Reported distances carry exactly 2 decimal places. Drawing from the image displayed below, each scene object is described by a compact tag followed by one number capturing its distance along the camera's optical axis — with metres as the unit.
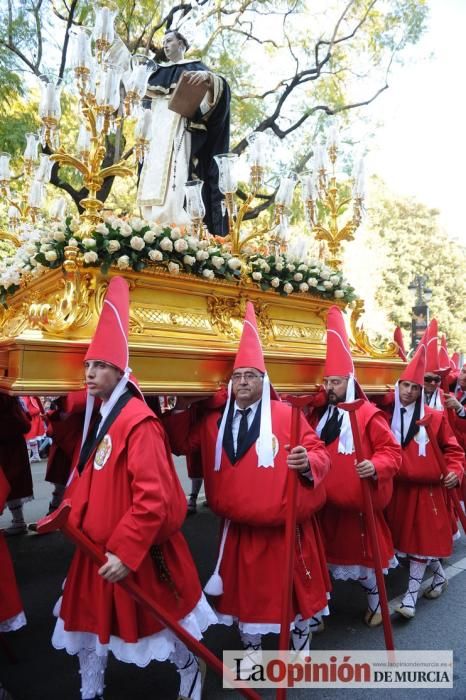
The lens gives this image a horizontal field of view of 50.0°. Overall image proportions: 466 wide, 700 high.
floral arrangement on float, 3.14
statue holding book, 4.52
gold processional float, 2.93
